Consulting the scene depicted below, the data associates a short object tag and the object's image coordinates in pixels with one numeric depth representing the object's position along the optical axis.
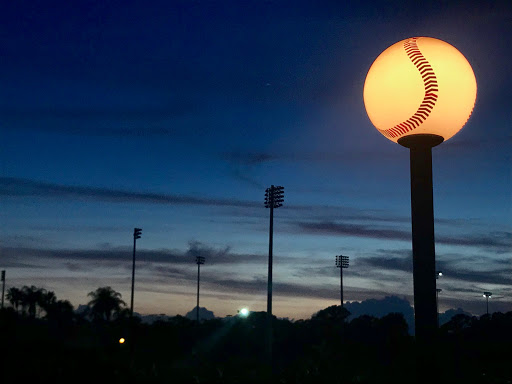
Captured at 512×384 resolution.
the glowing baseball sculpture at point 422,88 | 5.32
